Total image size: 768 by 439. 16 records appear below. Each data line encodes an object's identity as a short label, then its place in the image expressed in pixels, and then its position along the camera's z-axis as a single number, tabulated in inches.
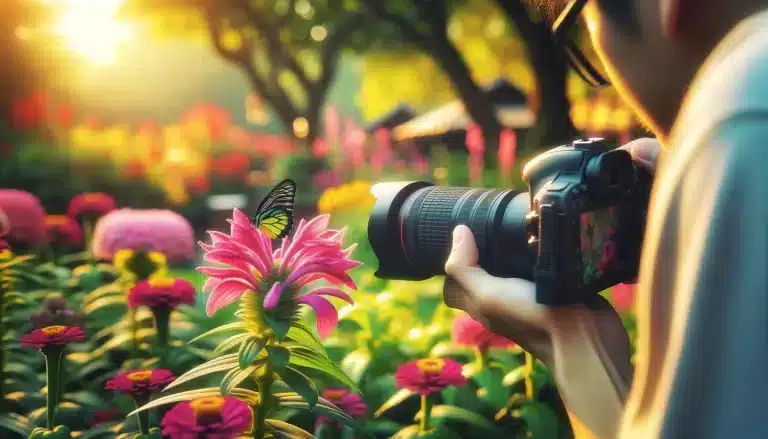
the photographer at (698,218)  20.5
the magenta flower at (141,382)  46.4
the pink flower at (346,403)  50.8
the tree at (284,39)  190.1
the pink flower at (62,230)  76.7
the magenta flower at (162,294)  54.8
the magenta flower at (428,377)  49.8
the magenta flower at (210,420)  39.7
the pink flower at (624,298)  74.7
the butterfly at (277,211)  41.5
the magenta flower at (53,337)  47.0
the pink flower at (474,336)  58.4
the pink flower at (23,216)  67.7
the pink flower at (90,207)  80.4
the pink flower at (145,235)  66.6
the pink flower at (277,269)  38.3
